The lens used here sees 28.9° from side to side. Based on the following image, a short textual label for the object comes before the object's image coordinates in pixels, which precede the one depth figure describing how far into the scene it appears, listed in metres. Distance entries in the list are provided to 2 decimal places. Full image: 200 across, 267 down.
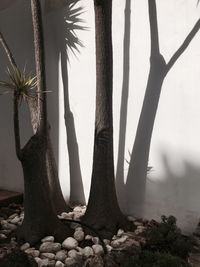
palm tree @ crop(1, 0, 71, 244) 3.57
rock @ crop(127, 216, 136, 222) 4.21
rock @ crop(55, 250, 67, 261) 3.44
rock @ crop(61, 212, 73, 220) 4.27
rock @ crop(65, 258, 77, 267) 3.33
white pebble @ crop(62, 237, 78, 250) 3.62
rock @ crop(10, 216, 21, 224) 4.24
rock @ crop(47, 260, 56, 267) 3.34
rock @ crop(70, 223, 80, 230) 3.97
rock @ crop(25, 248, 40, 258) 3.48
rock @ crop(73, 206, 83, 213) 4.47
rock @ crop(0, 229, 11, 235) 3.95
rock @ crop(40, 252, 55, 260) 3.47
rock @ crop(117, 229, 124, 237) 3.86
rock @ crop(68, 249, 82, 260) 3.42
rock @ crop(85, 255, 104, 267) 3.23
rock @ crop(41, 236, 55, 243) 3.66
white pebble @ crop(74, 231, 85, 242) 3.76
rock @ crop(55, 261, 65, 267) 3.33
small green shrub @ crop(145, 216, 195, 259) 3.46
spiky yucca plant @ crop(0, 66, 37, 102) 3.32
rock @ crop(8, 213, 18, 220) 4.39
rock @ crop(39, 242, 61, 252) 3.55
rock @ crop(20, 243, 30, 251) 3.61
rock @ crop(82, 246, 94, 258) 3.49
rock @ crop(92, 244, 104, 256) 3.50
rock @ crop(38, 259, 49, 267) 3.31
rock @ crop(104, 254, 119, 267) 3.25
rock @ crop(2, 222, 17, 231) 4.06
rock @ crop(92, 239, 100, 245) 3.70
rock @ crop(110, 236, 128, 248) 3.68
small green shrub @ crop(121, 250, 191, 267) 2.97
